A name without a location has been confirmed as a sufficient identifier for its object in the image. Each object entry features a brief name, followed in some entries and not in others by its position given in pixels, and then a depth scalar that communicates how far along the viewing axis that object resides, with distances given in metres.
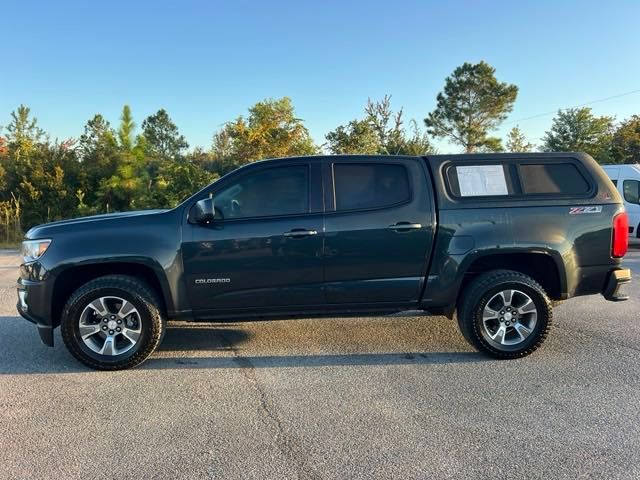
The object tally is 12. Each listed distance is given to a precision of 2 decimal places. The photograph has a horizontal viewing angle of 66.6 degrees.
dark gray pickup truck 4.34
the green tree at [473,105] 46.38
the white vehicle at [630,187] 13.91
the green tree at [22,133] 23.42
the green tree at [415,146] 23.24
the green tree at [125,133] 22.73
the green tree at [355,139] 21.56
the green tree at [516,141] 35.58
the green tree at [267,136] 21.42
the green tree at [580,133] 35.53
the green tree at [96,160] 21.84
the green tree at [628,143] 31.92
